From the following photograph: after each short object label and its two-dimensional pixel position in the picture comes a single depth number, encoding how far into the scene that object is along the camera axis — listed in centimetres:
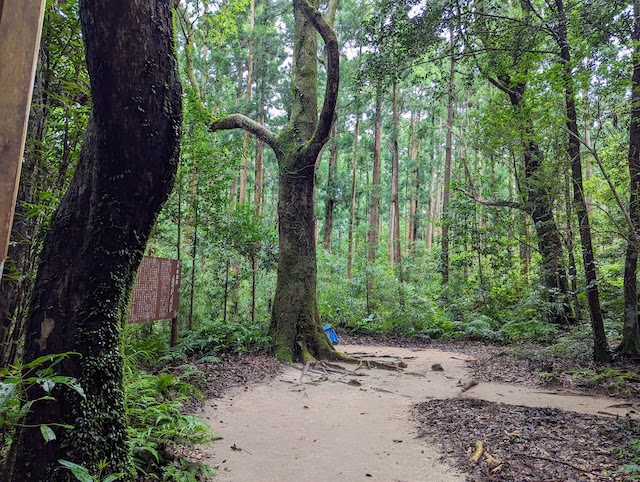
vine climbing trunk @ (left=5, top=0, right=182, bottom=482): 228
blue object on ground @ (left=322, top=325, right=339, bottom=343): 1064
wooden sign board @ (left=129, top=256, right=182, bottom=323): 597
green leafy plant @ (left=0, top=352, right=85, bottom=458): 171
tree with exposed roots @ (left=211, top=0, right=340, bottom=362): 828
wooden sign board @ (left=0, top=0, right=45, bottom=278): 119
